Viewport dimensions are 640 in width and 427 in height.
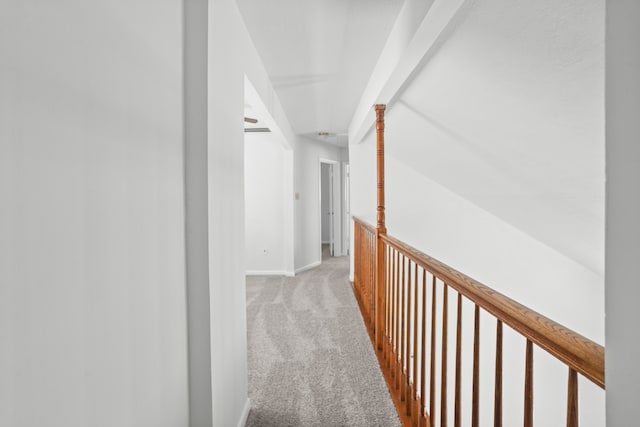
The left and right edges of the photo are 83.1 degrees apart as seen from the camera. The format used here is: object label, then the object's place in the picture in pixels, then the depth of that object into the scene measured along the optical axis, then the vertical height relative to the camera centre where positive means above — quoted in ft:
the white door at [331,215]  26.30 -0.68
